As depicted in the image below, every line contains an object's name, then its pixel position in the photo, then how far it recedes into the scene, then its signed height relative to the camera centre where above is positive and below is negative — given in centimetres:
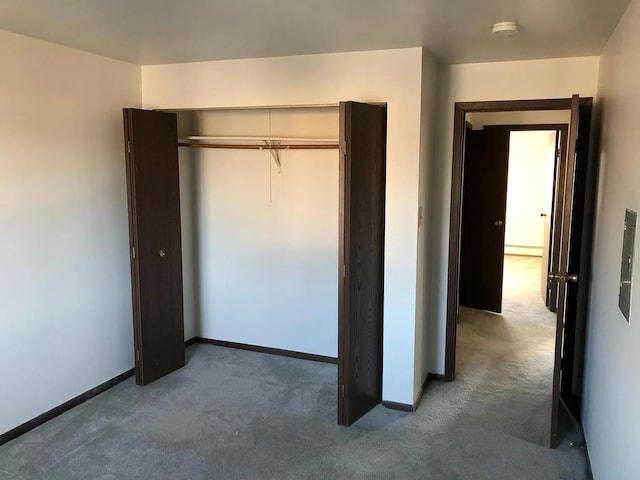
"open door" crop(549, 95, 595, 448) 338 -69
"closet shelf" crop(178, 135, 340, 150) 396 +33
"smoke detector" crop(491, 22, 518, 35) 252 +76
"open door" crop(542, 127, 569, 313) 542 -22
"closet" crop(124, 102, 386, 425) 318 -39
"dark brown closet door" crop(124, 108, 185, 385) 351 -38
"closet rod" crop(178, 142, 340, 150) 395 +30
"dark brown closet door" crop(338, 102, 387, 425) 298 -42
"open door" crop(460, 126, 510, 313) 560 -32
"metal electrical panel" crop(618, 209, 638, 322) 198 -29
